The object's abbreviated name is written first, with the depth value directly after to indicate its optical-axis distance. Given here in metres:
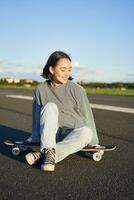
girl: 2.63
